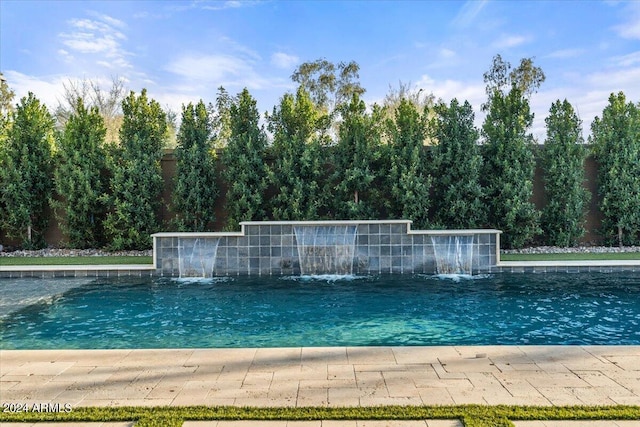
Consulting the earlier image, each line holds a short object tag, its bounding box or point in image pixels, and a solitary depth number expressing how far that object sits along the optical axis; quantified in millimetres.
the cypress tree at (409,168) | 10961
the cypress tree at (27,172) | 11492
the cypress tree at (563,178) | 11281
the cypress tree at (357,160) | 11211
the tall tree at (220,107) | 20350
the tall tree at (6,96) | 22808
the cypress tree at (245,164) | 11289
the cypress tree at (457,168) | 11016
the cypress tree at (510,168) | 10953
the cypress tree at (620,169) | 11336
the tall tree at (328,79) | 23891
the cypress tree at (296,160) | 11242
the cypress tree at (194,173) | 11461
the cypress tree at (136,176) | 11219
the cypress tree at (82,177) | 11383
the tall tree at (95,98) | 23547
